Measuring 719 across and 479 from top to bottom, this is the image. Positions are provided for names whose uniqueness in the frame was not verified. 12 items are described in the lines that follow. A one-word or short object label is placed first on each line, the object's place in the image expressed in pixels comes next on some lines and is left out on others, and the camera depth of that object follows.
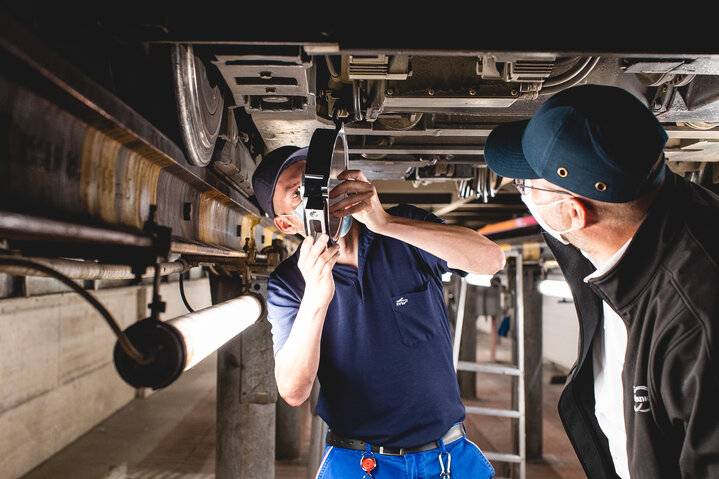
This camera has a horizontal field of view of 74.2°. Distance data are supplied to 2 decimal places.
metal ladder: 4.86
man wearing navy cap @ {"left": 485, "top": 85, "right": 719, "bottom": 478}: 1.01
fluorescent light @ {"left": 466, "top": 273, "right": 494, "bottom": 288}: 4.18
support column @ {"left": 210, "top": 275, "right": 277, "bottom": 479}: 2.89
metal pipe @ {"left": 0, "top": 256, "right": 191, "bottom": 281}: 0.87
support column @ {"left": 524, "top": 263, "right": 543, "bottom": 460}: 6.42
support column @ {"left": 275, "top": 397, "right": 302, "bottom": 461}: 6.14
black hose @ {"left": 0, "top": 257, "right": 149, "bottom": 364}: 0.84
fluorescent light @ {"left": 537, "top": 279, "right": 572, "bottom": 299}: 3.71
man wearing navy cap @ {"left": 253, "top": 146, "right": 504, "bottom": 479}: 1.74
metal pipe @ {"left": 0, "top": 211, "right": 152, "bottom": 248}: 0.79
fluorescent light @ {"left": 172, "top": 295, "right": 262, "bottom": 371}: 1.10
